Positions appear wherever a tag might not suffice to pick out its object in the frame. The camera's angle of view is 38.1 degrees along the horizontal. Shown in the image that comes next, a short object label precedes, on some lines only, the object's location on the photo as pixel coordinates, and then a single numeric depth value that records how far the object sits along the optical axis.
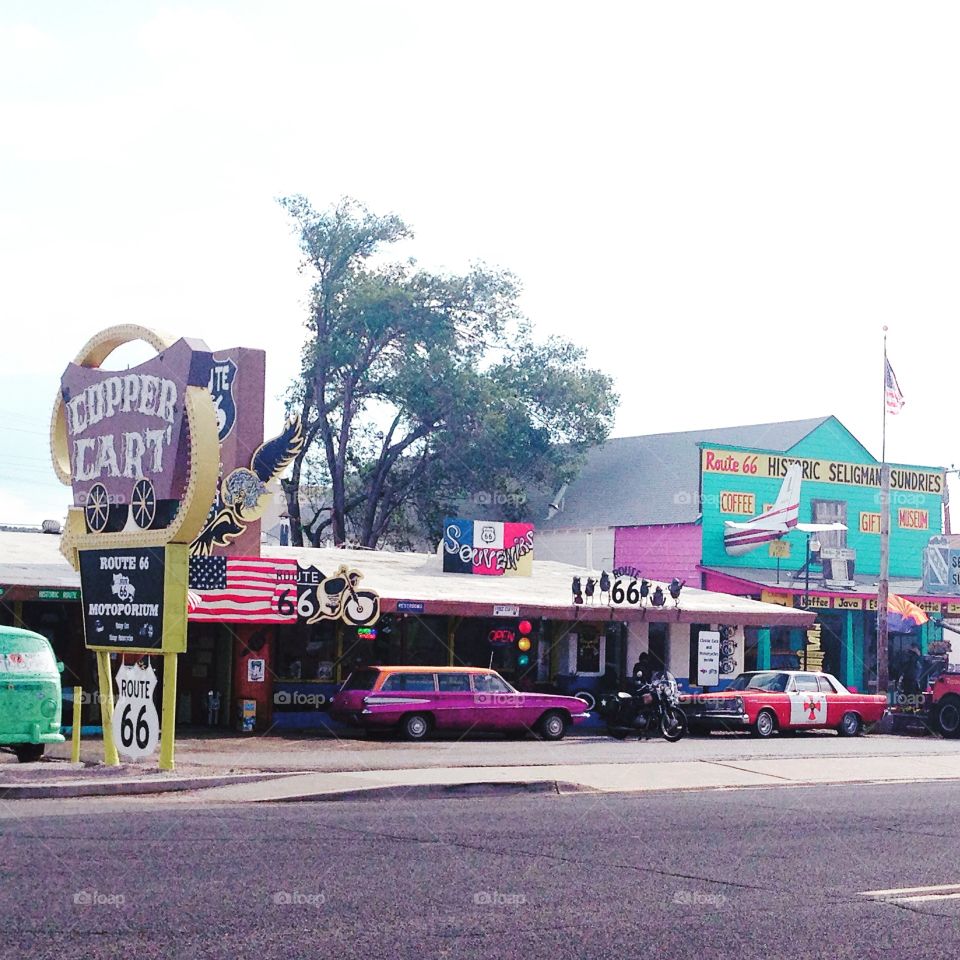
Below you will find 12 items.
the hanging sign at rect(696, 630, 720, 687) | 32.81
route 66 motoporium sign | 18.23
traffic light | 30.20
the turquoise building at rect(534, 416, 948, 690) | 42.03
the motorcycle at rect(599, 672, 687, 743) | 27.97
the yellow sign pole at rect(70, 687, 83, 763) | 19.03
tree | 51.81
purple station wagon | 26.12
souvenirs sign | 34.03
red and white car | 29.80
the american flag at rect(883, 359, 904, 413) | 37.22
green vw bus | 18.81
